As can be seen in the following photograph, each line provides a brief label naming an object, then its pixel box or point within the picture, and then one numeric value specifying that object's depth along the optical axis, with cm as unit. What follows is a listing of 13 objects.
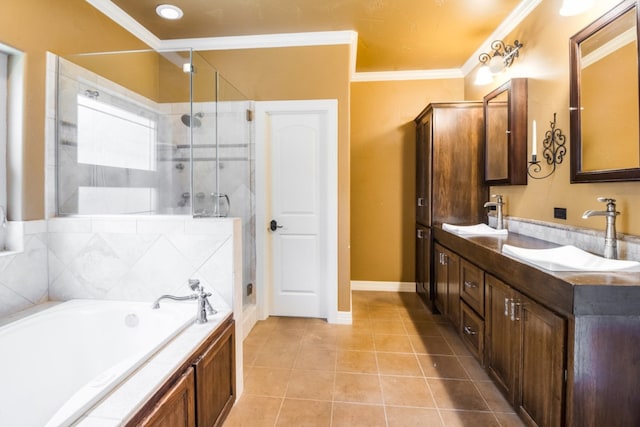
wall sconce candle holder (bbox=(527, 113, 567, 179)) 198
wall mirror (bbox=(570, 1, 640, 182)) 146
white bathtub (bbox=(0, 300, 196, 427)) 135
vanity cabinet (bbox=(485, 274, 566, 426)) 126
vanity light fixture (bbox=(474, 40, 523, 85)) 257
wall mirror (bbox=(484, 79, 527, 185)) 239
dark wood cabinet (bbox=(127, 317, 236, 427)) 108
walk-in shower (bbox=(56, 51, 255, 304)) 207
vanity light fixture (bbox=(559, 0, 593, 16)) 167
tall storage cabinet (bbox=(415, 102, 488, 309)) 289
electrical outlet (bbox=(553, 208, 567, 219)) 196
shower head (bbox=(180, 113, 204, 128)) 236
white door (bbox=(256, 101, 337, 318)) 294
